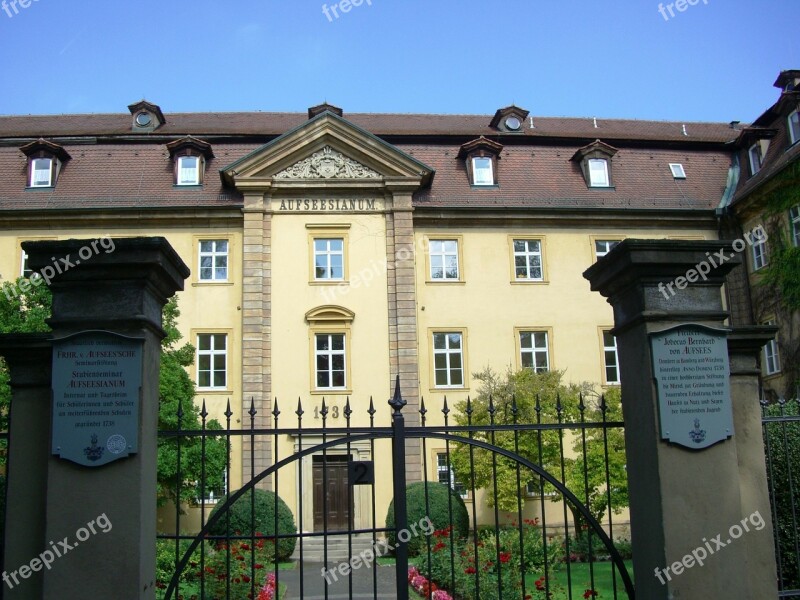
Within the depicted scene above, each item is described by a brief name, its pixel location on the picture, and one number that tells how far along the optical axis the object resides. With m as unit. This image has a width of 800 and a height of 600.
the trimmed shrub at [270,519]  17.92
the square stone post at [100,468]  5.12
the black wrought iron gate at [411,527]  5.71
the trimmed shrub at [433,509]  16.89
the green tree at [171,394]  18.28
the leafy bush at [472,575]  10.99
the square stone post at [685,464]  5.55
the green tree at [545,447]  19.02
